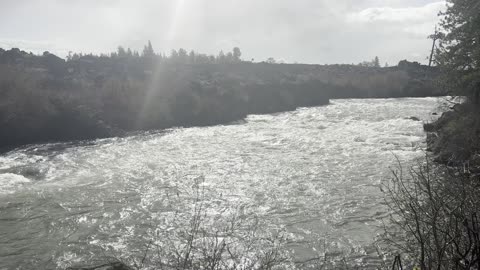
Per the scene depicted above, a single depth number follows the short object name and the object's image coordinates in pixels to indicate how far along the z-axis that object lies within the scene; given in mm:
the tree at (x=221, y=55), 101862
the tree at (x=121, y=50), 111081
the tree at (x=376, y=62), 129400
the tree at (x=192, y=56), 93012
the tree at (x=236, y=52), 108938
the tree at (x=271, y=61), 78188
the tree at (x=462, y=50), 18500
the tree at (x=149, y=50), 111644
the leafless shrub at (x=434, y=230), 3233
